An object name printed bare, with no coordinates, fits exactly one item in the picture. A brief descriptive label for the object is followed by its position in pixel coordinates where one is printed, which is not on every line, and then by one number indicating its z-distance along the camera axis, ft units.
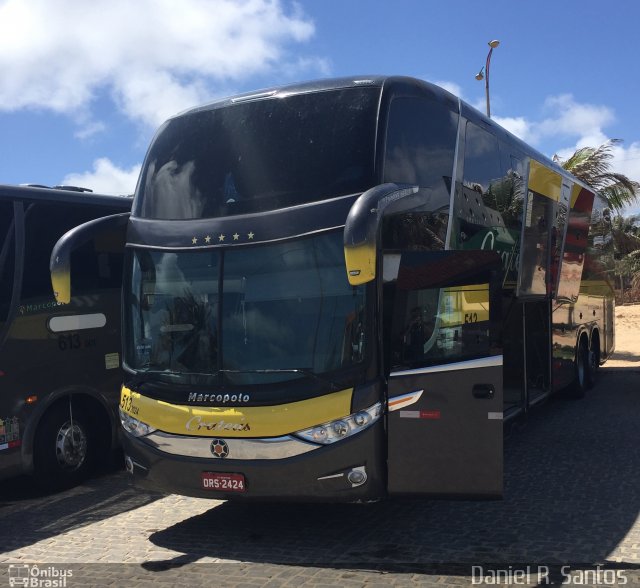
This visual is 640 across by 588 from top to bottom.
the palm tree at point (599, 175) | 66.44
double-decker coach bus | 18.39
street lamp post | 67.10
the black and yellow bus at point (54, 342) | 25.38
